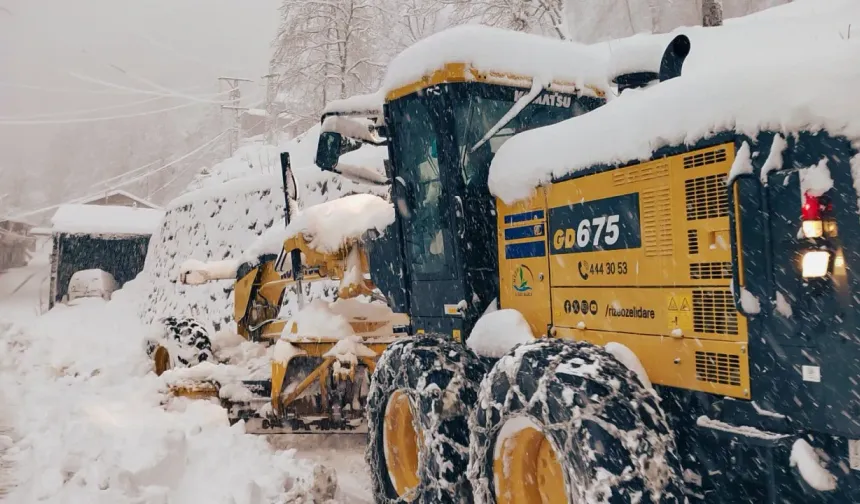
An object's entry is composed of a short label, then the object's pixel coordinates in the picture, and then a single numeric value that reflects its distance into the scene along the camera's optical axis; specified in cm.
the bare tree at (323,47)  2742
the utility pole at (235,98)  4663
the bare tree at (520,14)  2348
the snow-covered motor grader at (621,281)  275
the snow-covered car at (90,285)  2806
